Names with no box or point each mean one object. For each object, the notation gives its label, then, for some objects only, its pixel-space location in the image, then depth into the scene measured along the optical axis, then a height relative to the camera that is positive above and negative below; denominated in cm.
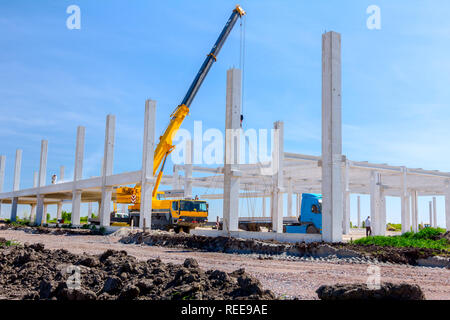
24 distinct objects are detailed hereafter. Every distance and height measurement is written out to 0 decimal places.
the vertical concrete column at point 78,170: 3522 +307
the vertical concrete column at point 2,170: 5331 +444
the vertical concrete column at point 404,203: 2927 +88
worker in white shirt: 2602 -76
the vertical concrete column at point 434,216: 5012 +5
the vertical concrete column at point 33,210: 6247 -60
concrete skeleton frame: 1603 +249
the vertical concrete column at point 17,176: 4955 +353
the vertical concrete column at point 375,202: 2659 +83
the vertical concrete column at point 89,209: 5243 -24
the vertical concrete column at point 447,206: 3131 +81
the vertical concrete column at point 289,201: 3675 +102
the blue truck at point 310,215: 2292 -8
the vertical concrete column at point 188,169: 3353 +330
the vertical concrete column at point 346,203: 2622 +74
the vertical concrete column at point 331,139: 1572 +283
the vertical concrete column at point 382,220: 2913 -34
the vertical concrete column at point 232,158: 1895 +239
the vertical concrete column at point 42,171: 4301 +355
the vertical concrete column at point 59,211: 5744 -59
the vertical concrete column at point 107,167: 2995 +299
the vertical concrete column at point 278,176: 2534 +218
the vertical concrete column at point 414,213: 3727 +26
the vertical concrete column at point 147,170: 2581 +241
